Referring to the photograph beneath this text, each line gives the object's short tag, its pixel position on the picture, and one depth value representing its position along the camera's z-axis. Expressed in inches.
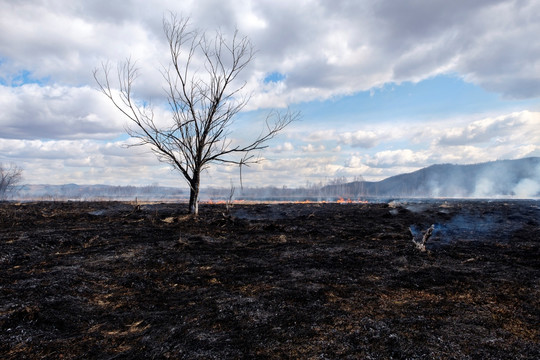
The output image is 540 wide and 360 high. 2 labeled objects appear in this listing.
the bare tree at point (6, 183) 2687.0
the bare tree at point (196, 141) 642.8
